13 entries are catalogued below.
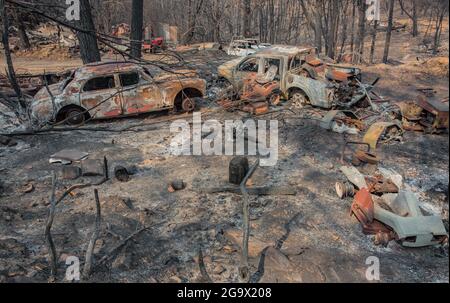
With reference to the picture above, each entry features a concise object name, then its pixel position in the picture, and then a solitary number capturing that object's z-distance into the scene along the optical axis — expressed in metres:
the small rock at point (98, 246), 4.85
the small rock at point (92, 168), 7.14
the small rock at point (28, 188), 6.64
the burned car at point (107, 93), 9.38
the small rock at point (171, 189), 6.53
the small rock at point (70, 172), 7.11
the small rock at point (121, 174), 6.96
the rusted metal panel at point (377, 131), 7.92
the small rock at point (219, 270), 4.45
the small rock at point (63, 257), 4.64
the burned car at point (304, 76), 9.98
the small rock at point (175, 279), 4.32
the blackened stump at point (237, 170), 6.62
